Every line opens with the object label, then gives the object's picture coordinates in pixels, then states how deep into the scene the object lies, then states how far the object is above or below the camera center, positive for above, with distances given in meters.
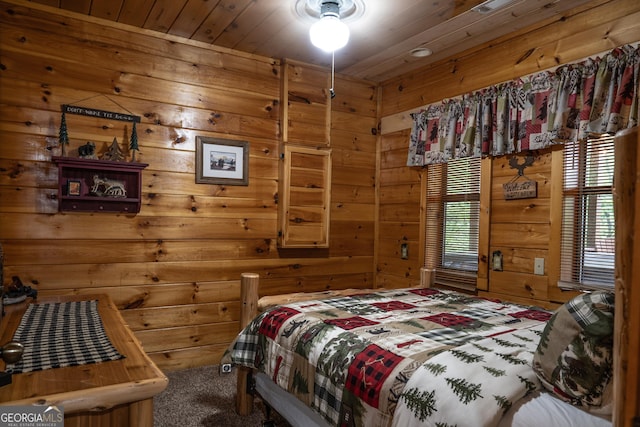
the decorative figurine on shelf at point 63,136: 2.71 +0.45
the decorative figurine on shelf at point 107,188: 2.86 +0.11
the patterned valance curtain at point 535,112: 2.30 +0.71
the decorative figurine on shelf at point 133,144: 2.93 +0.45
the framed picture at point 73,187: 2.76 +0.11
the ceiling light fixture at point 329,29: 2.54 +1.15
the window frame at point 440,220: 3.26 -0.08
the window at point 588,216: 2.43 +0.00
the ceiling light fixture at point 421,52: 3.38 +1.37
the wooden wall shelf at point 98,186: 2.75 +0.13
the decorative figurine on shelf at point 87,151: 2.79 +0.36
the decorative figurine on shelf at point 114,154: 2.87 +0.36
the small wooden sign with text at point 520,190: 2.82 +0.18
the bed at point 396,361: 1.19 -0.56
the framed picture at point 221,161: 3.28 +0.38
